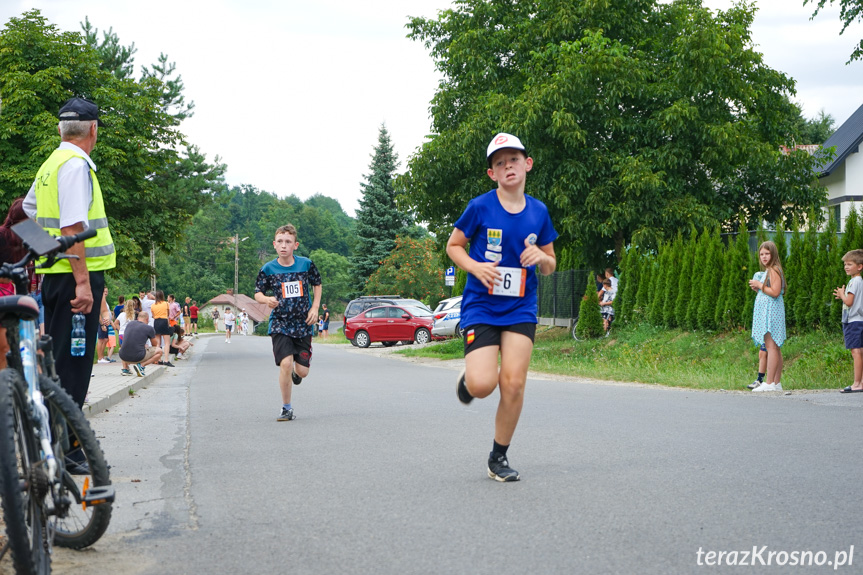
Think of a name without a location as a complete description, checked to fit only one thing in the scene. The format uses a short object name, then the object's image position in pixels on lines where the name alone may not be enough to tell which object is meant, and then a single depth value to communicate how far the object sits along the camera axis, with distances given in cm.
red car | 3778
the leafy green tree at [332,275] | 14125
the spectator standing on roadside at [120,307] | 2712
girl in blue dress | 1227
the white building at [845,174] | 3662
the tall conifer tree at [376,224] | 7394
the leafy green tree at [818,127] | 6350
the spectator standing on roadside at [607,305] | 2400
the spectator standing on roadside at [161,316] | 2180
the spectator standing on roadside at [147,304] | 2480
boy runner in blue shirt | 557
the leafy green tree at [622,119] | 2369
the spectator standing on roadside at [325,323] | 7139
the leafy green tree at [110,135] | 2777
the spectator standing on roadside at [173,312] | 2817
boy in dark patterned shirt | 934
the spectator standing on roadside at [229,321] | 5934
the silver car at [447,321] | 3469
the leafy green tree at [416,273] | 6506
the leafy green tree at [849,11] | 1972
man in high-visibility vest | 541
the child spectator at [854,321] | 1159
